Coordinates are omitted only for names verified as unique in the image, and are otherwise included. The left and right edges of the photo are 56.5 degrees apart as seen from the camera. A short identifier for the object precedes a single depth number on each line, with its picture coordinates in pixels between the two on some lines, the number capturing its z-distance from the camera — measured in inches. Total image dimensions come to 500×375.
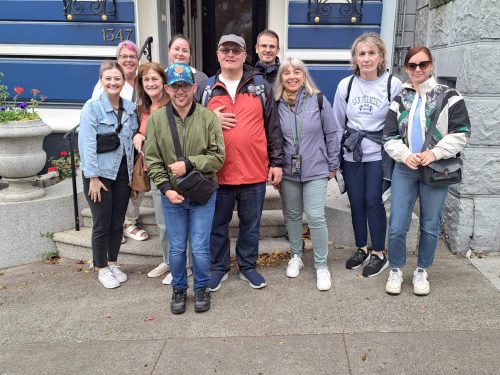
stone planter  181.0
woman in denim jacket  141.6
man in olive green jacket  126.0
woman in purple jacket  141.5
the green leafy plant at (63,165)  224.4
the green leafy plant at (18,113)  185.3
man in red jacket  135.4
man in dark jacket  154.8
